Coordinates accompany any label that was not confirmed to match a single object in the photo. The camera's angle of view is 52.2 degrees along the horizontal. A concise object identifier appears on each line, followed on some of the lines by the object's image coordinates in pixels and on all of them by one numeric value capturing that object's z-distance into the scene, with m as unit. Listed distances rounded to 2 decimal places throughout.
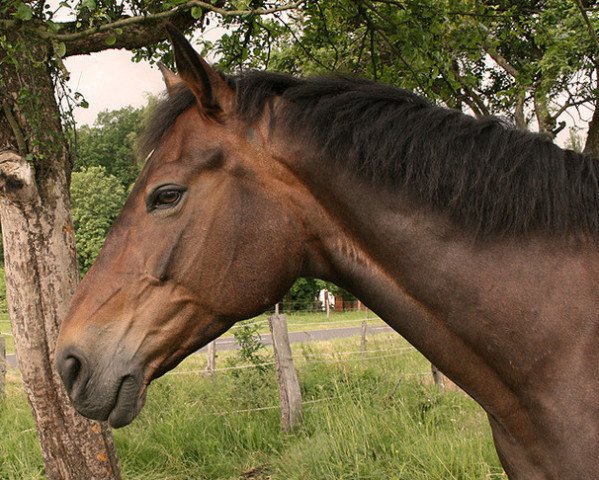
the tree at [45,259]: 3.99
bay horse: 1.82
